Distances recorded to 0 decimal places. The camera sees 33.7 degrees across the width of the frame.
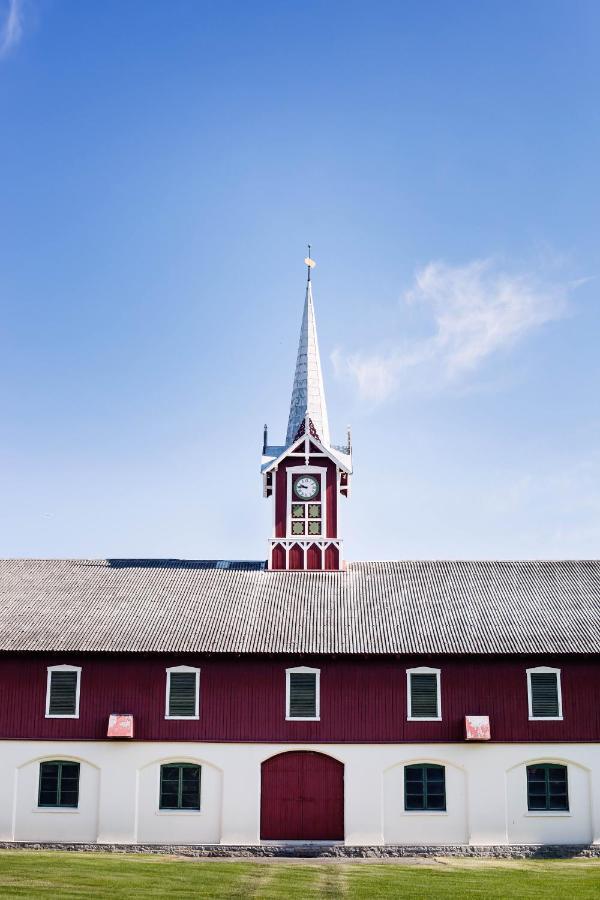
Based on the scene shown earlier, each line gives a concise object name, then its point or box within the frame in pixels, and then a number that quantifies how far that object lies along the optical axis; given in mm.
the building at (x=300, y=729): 40594
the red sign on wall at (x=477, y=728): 40250
